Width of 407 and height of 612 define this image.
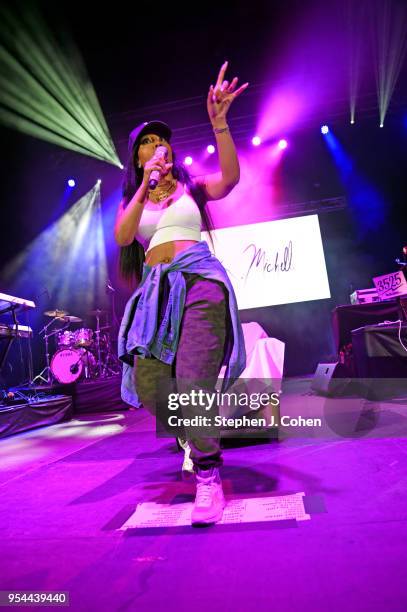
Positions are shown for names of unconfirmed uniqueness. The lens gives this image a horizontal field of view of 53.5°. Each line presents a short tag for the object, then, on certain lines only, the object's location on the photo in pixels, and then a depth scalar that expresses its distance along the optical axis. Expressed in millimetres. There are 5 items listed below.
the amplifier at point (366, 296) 5926
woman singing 1548
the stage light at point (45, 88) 5008
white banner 8359
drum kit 7246
